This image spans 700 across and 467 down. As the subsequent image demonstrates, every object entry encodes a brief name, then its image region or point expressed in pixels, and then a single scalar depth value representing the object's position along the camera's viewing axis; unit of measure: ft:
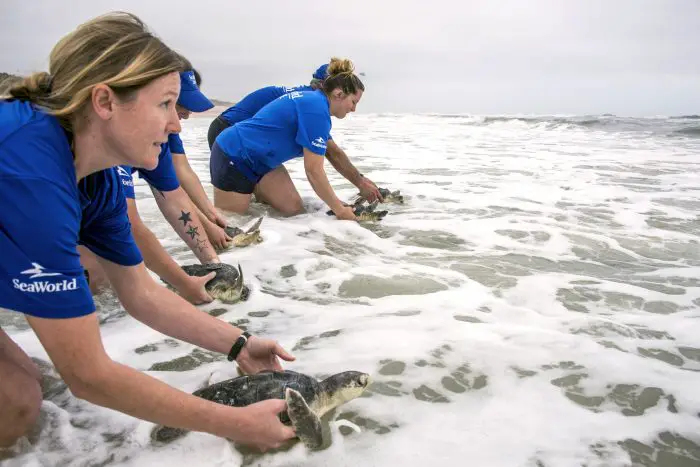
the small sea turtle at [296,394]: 5.74
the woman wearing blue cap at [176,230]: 8.89
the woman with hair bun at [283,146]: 15.99
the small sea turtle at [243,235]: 13.89
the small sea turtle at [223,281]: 10.09
